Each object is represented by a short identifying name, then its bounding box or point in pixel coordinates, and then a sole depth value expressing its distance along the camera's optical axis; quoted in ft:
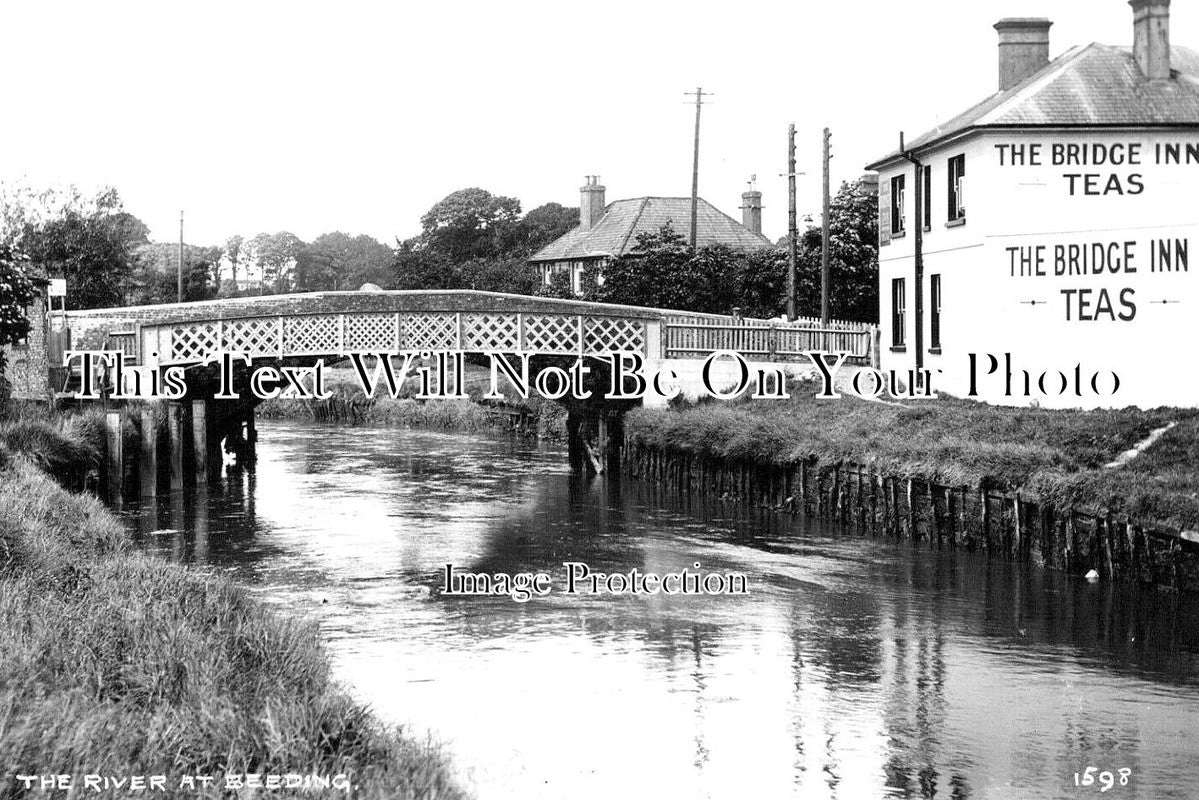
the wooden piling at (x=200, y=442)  133.90
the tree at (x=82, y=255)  210.38
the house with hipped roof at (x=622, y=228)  257.96
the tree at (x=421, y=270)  298.76
